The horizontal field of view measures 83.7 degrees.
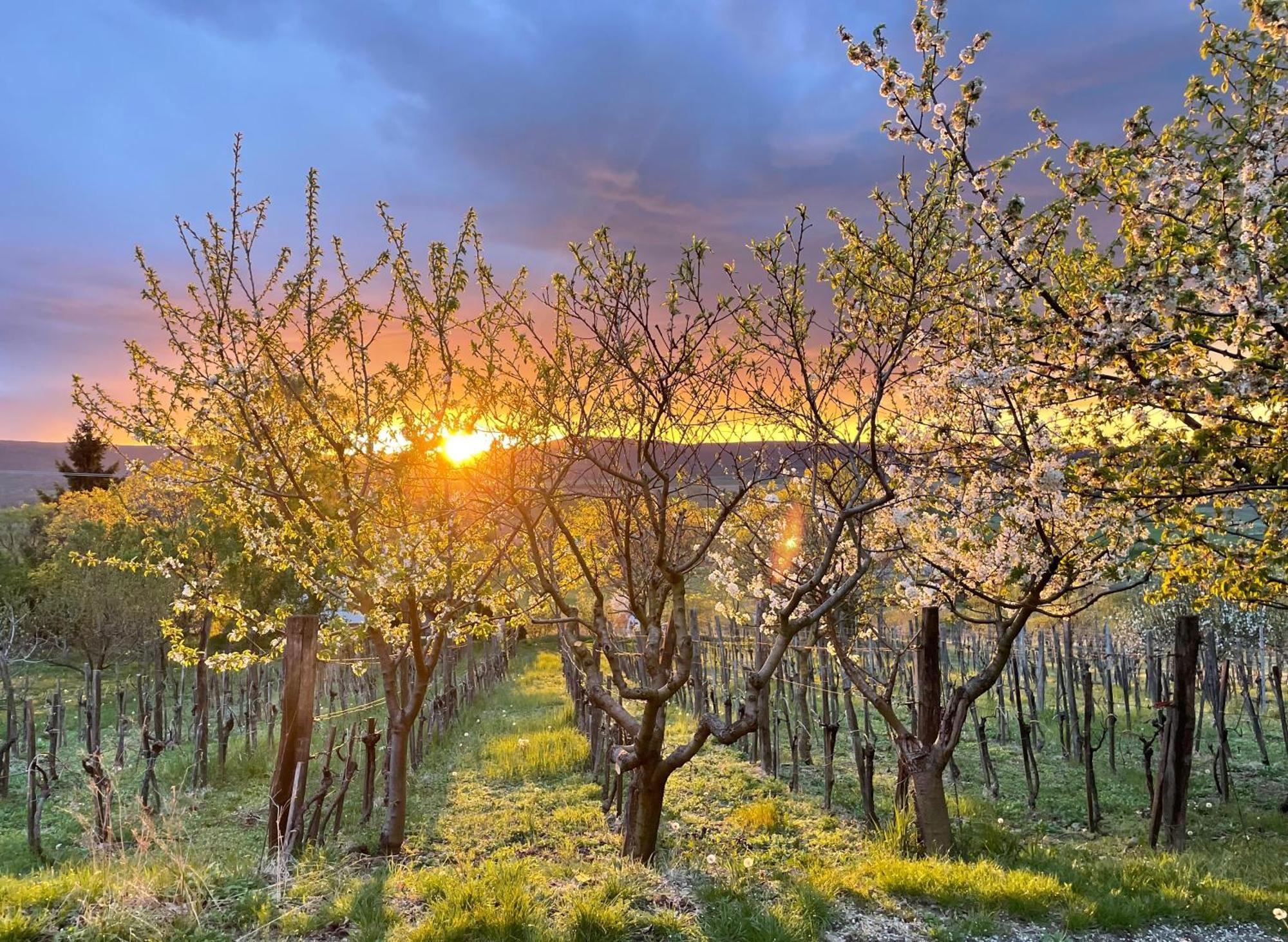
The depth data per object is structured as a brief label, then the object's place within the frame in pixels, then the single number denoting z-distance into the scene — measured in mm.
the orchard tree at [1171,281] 4746
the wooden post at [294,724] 6410
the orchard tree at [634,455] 5551
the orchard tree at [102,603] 18875
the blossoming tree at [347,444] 6770
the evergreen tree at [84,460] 41469
